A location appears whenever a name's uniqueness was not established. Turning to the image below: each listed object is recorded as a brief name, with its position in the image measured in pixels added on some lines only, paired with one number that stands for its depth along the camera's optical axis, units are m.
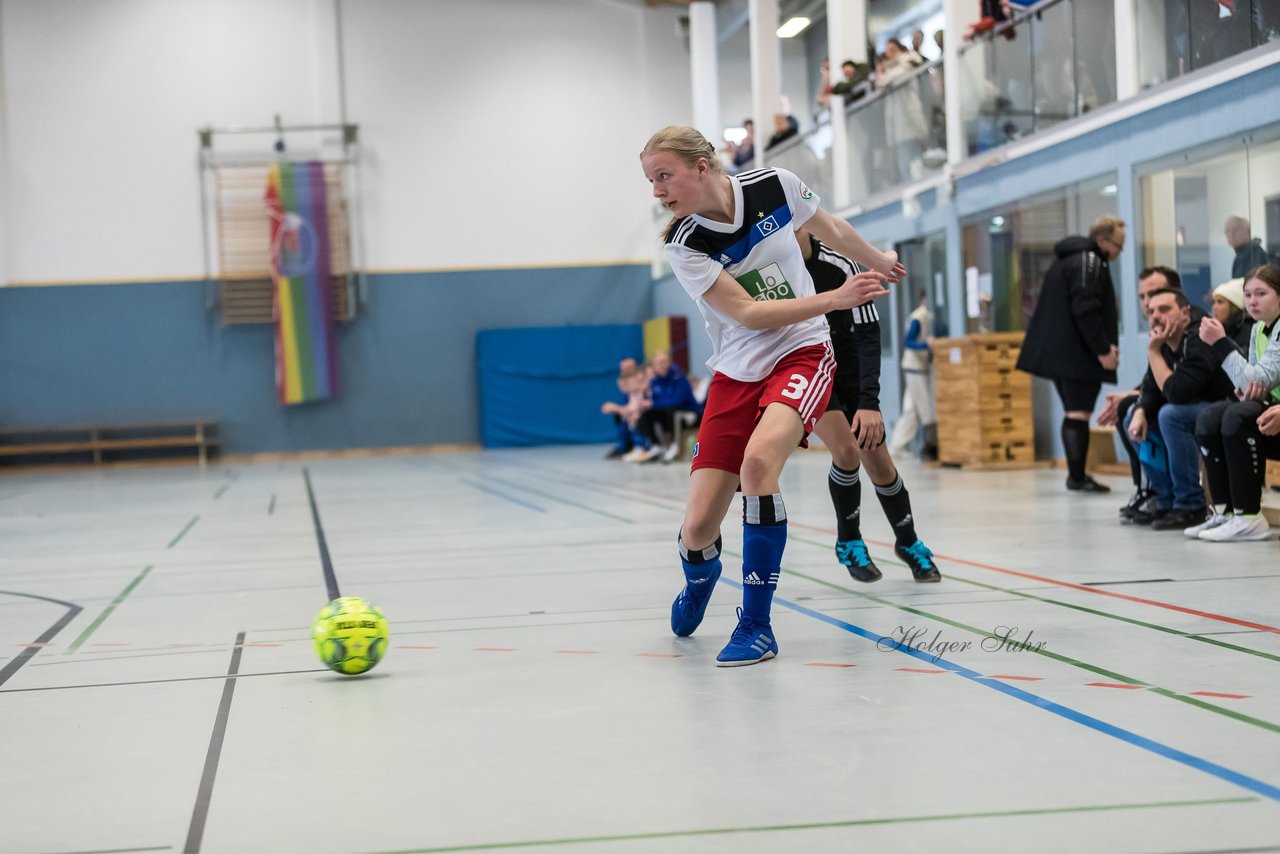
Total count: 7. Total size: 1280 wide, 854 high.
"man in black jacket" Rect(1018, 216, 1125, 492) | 9.52
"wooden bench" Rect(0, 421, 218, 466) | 23.52
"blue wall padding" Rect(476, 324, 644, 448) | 25.48
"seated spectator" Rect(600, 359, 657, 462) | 16.98
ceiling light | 23.36
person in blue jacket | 16.39
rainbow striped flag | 24.47
